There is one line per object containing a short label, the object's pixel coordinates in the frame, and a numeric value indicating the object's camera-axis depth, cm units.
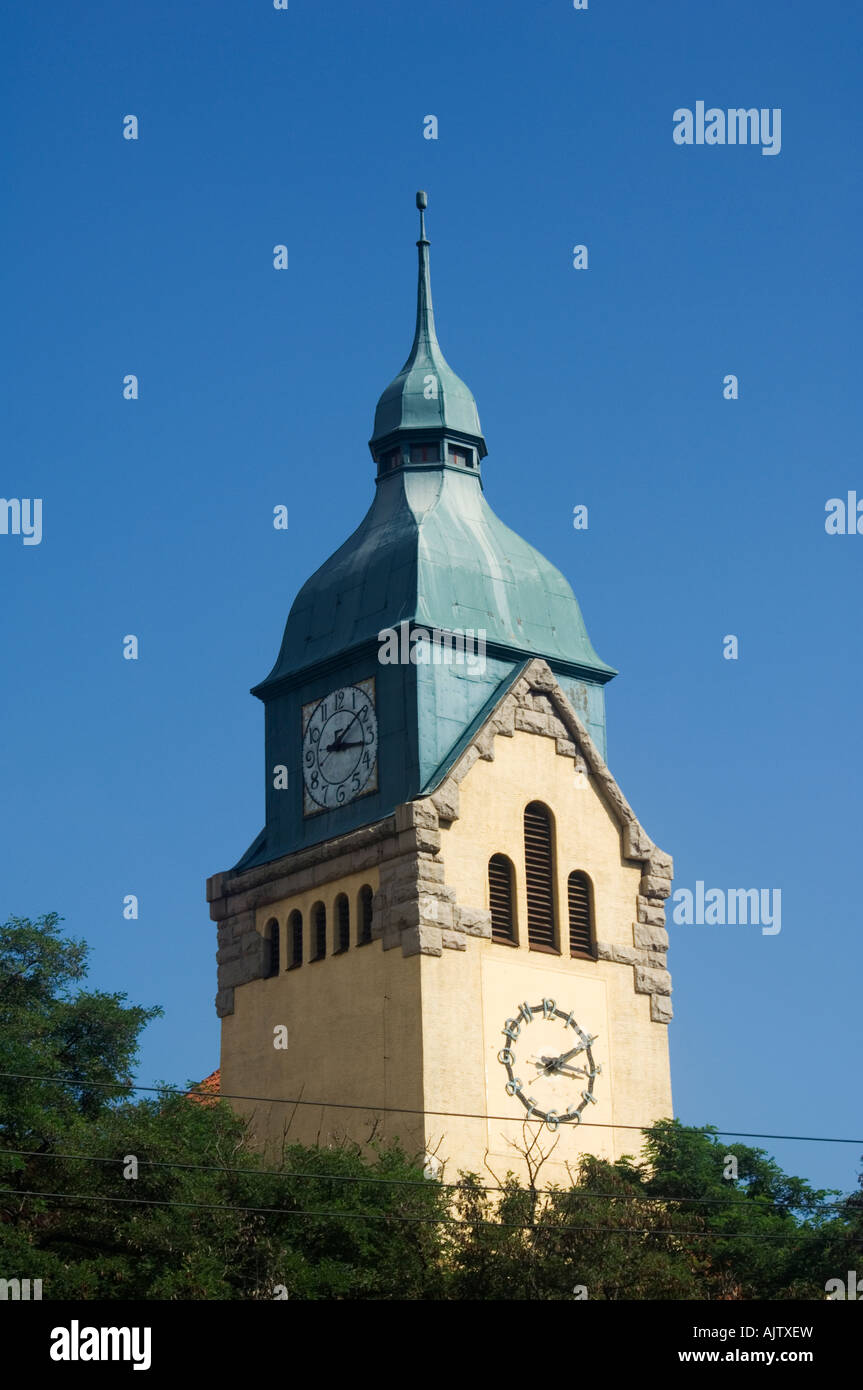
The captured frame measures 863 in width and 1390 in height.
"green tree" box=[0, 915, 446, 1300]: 5203
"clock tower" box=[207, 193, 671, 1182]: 6288
